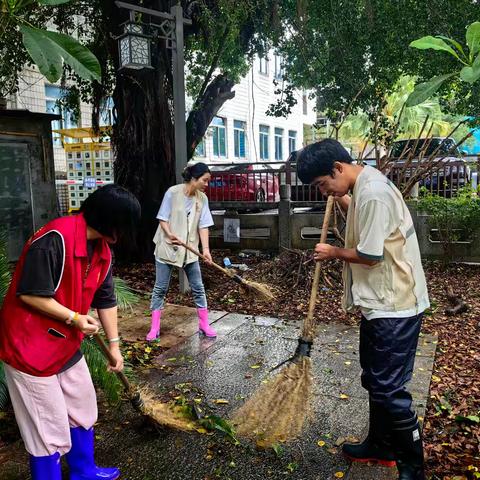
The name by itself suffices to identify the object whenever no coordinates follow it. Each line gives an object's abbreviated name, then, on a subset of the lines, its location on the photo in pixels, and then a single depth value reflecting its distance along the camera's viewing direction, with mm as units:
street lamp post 6230
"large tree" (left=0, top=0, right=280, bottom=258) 8500
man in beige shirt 2443
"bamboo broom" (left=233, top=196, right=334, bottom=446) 3043
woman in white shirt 5039
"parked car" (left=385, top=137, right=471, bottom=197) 8609
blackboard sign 7727
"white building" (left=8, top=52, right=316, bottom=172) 17531
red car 10359
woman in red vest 2109
